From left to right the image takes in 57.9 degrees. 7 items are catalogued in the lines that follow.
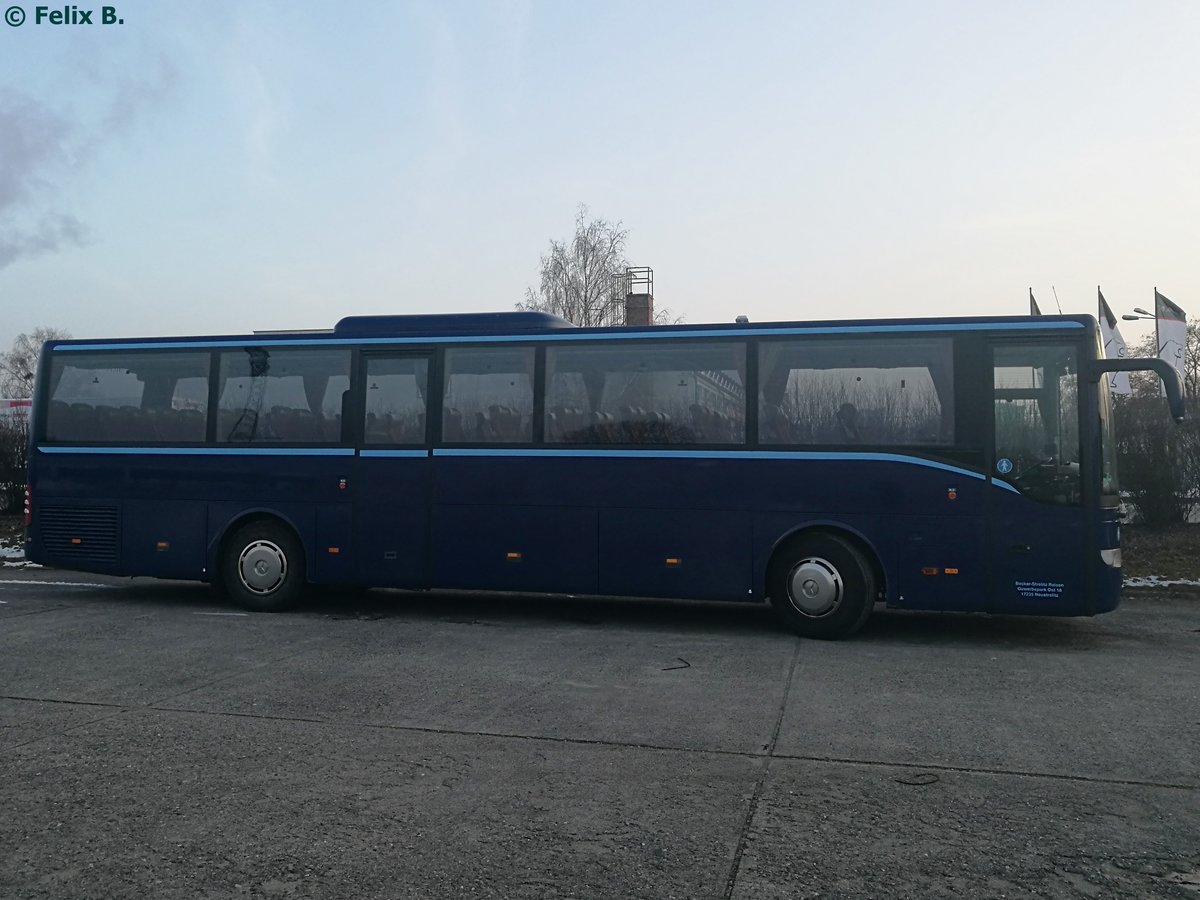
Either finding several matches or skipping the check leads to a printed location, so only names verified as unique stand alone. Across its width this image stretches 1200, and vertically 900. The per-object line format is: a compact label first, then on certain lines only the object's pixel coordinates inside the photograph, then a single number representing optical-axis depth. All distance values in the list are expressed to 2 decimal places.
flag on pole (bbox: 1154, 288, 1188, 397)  19.03
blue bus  9.77
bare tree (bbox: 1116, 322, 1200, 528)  16.33
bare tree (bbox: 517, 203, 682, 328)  49.19
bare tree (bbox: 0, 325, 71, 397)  97.88
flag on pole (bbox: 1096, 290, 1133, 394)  16.39
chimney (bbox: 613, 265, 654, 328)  38.75
